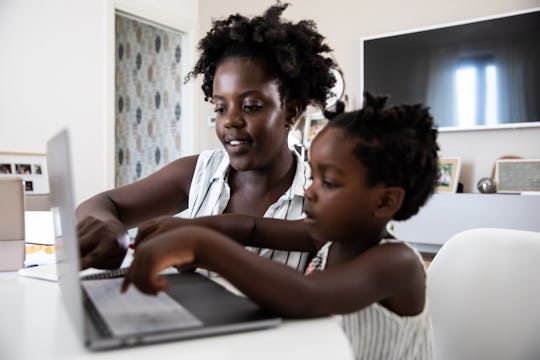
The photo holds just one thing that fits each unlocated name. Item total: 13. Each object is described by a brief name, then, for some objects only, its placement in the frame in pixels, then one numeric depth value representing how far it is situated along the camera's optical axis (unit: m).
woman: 1.02
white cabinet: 2.82
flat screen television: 3.09
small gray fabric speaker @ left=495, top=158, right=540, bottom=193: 3.00
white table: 0.44
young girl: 0.55
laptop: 0.45
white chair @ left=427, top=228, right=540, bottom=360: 0.89
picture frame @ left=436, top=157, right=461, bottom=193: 3.25
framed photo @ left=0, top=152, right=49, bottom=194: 2.96
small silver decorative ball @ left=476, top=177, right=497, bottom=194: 3.09
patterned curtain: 4.77
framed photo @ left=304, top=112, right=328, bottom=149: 3.81
